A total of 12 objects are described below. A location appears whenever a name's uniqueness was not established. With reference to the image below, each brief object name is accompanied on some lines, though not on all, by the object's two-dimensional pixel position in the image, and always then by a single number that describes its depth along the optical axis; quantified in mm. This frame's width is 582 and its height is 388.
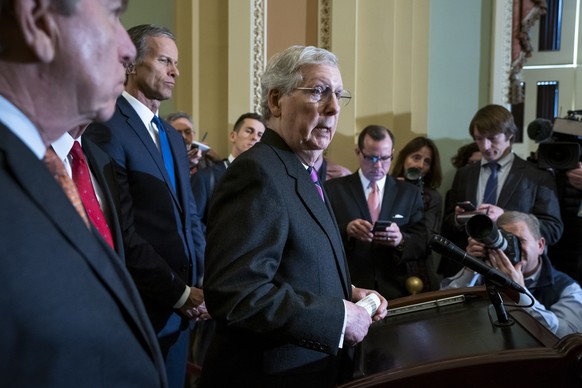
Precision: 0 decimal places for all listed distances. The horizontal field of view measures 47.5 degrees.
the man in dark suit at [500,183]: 3334
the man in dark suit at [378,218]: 3150
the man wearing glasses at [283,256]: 1429
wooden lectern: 1300
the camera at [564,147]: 3279
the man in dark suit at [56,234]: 717
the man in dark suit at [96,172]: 1387
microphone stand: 1657
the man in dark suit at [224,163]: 3270
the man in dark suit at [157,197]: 1981
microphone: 1686
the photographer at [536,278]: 2268
